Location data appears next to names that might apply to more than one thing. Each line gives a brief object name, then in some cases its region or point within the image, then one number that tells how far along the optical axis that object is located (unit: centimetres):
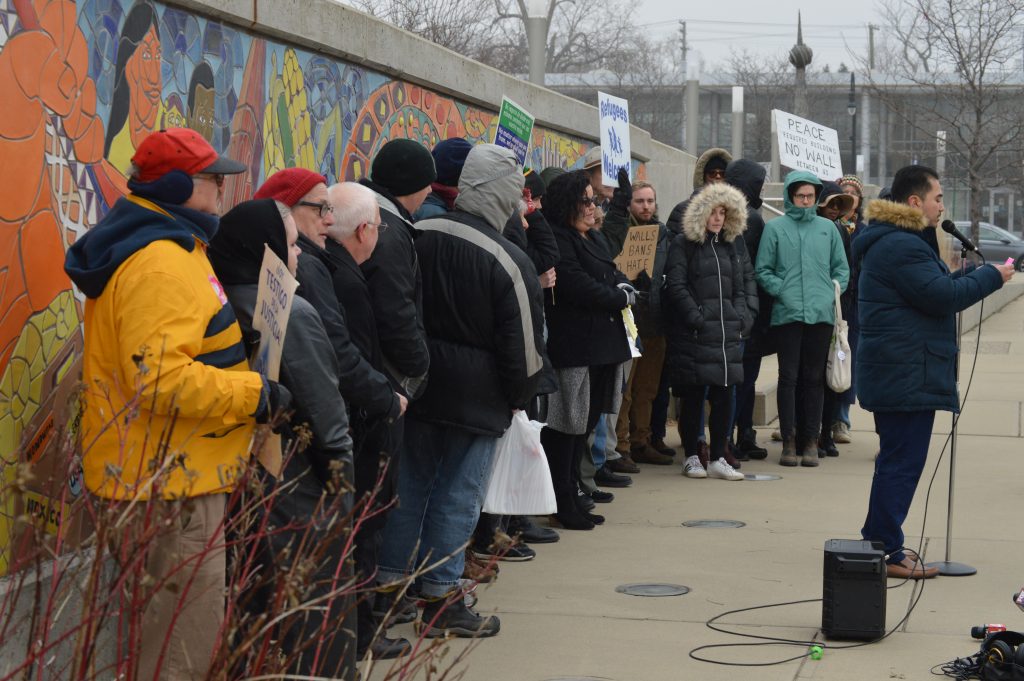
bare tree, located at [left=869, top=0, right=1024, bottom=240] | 2441
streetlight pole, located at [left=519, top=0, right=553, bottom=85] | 1375
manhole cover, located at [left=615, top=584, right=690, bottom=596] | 671
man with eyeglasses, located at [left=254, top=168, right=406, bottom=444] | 464
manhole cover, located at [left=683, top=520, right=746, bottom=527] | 836
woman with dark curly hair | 797
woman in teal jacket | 1011
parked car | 3944
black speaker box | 579
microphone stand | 687
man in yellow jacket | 379
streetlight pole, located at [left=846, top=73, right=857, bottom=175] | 3209
